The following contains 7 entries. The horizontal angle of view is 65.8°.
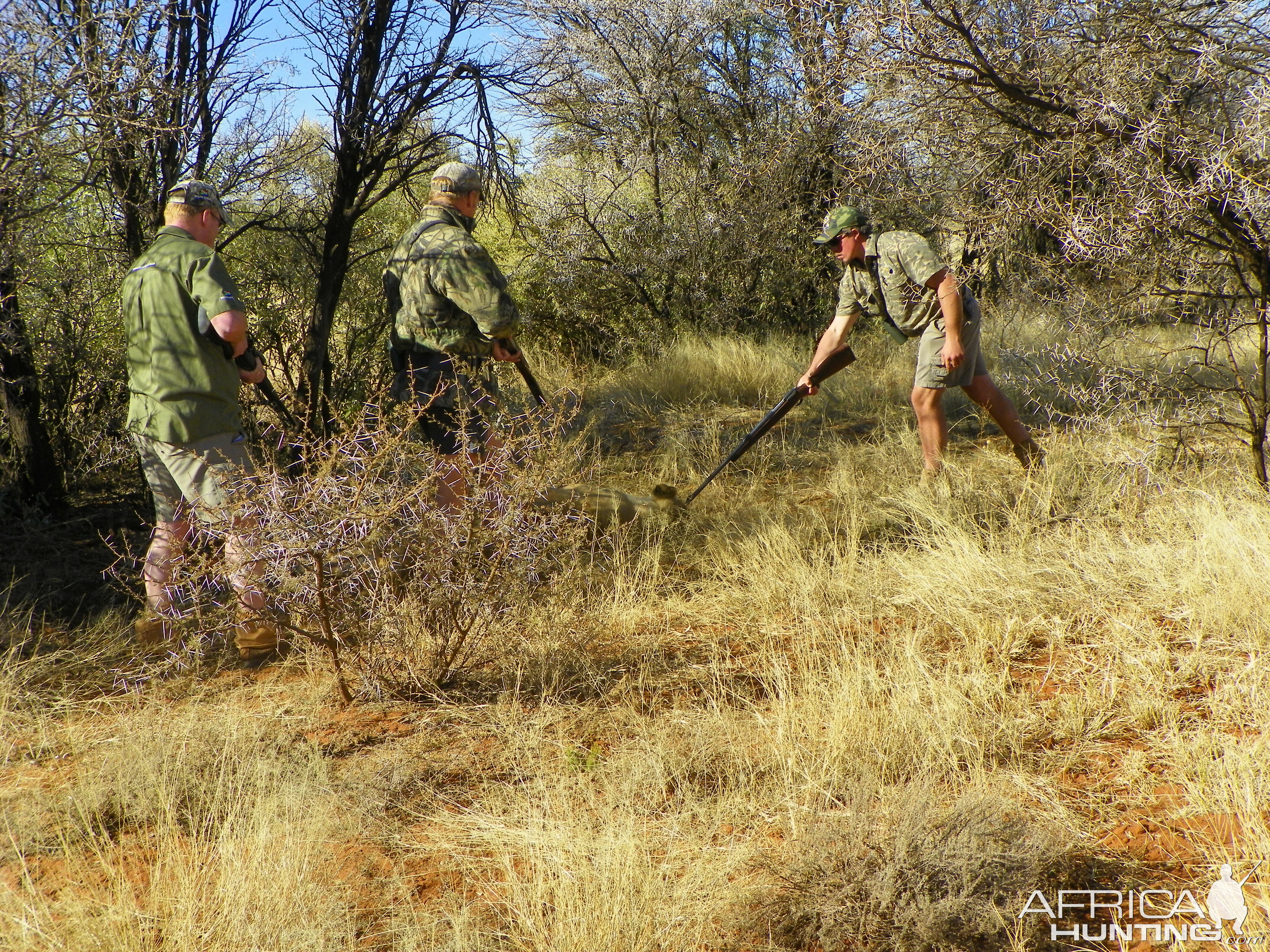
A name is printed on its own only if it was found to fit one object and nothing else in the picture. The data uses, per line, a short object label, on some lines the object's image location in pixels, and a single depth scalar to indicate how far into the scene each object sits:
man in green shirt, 3.86
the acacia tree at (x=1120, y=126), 4.62
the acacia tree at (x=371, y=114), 5.83
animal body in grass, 5.16
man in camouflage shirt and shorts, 5.29
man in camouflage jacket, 4.53
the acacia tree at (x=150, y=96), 4.65
